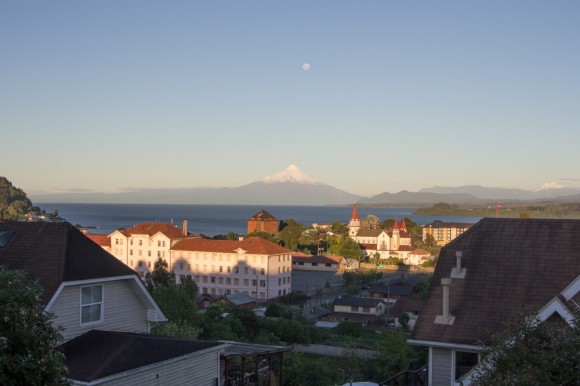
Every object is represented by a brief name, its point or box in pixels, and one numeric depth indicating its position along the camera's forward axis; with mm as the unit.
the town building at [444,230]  182875
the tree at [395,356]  25875
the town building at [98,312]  13070
